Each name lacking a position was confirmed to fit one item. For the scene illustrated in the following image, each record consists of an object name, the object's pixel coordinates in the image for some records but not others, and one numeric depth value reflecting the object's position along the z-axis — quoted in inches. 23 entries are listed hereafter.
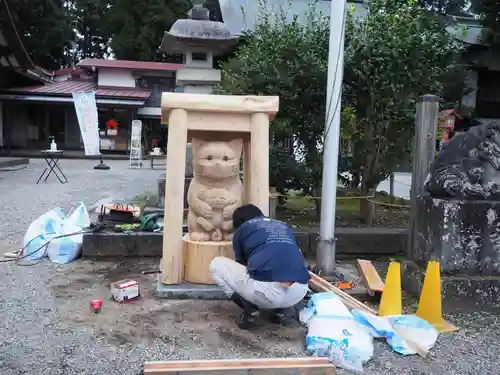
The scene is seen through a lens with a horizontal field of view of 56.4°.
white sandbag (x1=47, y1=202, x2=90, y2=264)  222.4
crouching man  143.8
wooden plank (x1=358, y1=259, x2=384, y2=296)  182.4
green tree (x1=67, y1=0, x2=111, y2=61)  1272.1
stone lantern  360.5
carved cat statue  186.2
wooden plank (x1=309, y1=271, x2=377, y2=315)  164.6
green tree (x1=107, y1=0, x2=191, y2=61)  1083.9
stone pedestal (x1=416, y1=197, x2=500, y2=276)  175.2
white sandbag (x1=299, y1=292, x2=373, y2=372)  130.4
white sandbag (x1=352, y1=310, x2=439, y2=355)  141.9
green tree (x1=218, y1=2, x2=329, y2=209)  273.6
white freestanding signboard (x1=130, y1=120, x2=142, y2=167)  737.6
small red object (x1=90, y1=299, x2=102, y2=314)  162.1
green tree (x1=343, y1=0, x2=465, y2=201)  265.1
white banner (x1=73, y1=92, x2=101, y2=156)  592.1
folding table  538.8
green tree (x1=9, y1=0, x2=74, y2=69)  1105.4
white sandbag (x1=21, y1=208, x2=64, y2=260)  225.6
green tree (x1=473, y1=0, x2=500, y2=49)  671.8
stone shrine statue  177.0
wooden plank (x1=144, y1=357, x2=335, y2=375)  117.7
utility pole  198.8
